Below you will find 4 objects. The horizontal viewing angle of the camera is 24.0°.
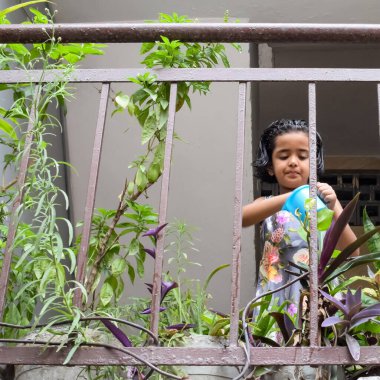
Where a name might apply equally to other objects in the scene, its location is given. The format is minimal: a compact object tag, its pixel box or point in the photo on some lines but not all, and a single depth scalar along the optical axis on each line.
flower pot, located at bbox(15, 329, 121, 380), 2.24
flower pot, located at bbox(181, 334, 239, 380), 2.25
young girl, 2.81
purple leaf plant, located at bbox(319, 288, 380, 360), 2.13
